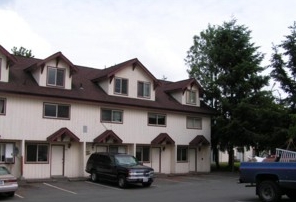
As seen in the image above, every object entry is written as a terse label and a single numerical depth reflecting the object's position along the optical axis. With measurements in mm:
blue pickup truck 16016
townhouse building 27000
